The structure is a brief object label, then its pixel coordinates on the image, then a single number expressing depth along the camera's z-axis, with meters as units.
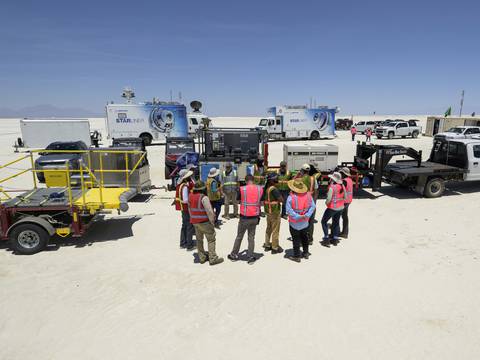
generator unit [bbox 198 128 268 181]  10.66
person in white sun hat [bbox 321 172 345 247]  6.61
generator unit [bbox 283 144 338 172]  10.80
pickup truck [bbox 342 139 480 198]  10.70
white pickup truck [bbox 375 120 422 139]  31.84
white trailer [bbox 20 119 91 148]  25.44
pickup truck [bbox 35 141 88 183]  13.11
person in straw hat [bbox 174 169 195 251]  6.41
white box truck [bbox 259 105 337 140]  30.31
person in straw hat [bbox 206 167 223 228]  7.14
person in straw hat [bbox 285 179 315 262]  5.70
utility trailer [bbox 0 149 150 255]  6.46
